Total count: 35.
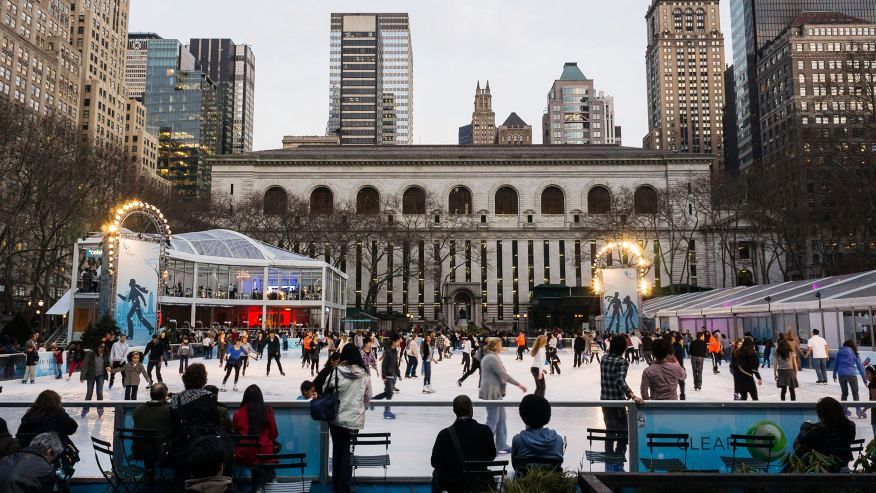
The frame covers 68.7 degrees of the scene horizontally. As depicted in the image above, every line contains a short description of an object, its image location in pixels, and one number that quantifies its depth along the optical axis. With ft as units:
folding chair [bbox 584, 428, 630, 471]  21.99
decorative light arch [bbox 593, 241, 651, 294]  114.21
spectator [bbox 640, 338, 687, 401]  27.68
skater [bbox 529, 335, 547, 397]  40.43
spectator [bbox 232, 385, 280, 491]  20.76
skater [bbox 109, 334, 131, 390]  51.62
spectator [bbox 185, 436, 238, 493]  13.78
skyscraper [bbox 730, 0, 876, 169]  411.13
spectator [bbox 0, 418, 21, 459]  16.24
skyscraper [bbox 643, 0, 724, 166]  509.76
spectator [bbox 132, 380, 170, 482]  21.02
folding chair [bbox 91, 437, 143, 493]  21.85
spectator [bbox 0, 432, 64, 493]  14.78
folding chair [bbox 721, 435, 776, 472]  21.88
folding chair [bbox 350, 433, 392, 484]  22.27
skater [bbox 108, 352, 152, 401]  44.68
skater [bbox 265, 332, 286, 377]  69.46
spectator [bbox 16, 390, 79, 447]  19.89
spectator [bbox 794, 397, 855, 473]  18.94
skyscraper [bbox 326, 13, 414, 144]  552.00
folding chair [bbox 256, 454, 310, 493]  20.92
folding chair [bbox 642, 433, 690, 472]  21.86
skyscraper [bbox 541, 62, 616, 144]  620.49
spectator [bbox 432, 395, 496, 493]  17.25
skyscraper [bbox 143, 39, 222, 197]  524.93
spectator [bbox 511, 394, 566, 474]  17.87
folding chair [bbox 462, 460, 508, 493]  17.30
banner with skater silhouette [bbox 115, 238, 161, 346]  84.12
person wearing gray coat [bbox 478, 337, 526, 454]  31.22
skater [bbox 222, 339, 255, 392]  55.88
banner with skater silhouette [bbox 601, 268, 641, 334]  100.27
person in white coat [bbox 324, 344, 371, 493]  21.91
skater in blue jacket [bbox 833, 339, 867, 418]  44.55
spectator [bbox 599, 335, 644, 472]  26.71
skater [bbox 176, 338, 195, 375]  67.31
